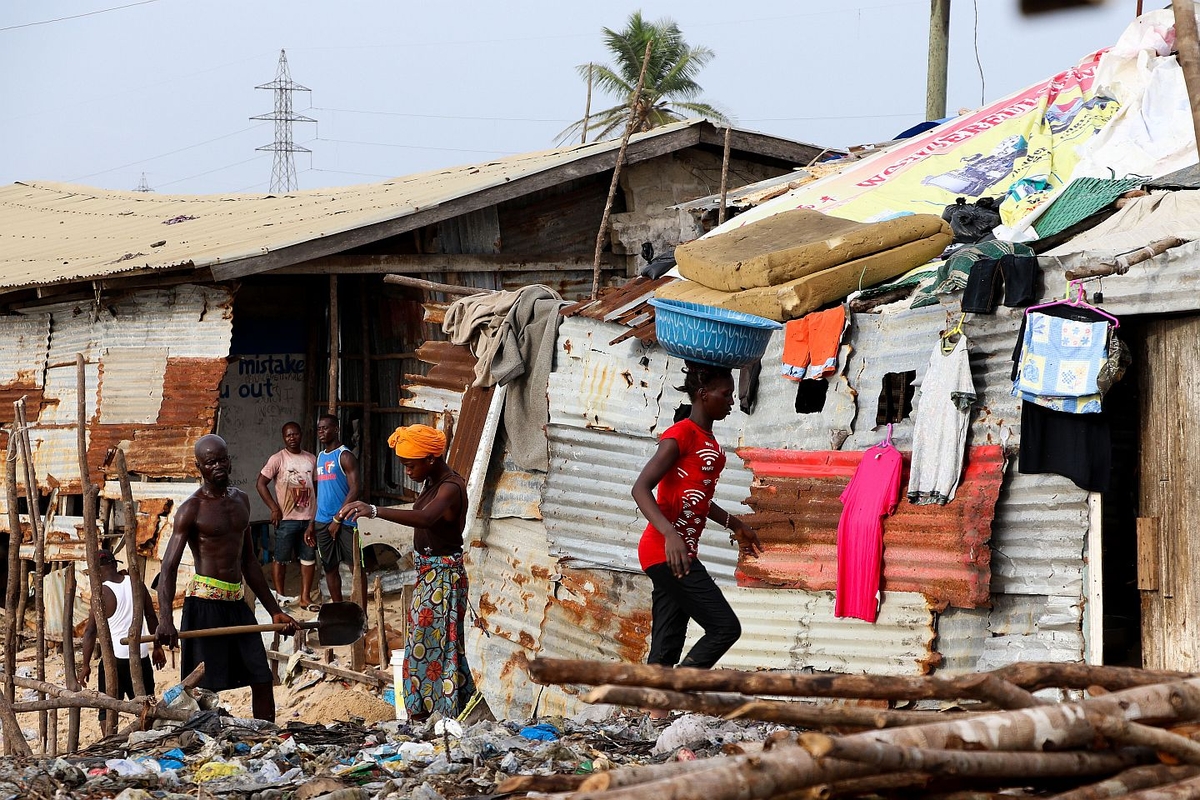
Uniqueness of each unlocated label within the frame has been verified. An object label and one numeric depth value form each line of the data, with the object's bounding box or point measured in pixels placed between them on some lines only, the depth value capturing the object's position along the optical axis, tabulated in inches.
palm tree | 2517.2
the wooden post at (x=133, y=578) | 524.1
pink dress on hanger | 517.7
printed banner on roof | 668.1
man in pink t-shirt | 893.8
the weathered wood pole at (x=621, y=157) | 722.8
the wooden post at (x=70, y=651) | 633.6
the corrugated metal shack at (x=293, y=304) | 922.7
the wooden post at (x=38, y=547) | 644.1
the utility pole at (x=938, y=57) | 1116.5
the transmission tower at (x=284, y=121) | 3799.2
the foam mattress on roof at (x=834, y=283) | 581.9
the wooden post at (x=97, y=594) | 533.6
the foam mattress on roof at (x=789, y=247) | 597.9
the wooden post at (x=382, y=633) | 751.0
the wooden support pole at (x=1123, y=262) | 446.3
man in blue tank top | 874.8
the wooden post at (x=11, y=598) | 636.1
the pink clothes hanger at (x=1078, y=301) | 467.8
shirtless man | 543.8
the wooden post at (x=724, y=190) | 791.1
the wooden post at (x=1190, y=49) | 357.1
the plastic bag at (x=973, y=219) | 605.9
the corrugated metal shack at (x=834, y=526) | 476.4
